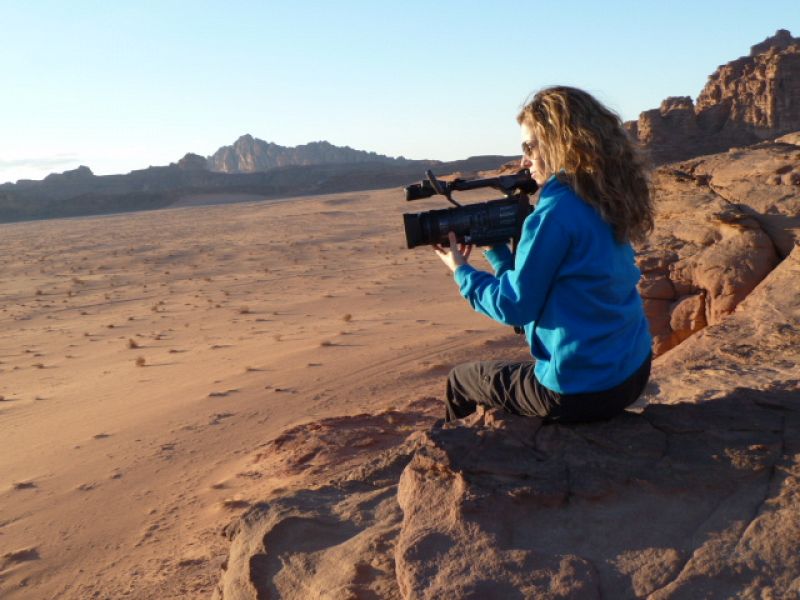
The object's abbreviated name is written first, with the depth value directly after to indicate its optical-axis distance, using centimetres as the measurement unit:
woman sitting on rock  273
